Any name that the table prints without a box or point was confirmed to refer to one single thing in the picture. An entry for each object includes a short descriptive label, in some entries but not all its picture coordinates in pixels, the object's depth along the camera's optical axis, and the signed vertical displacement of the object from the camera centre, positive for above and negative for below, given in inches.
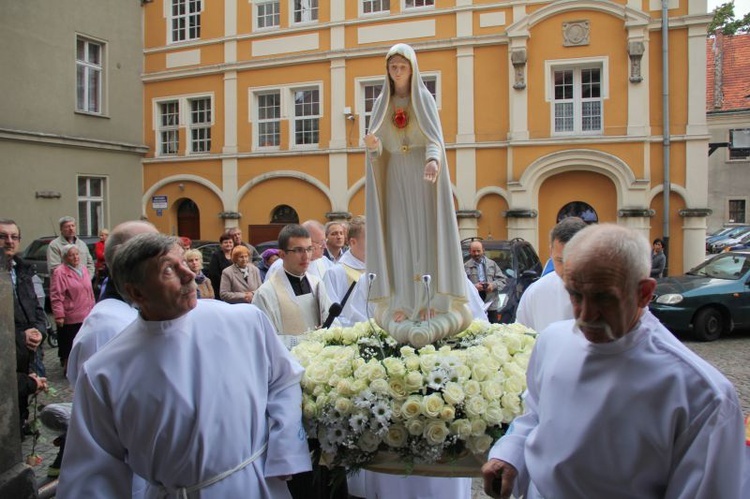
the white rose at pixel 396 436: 108.5 -33.7
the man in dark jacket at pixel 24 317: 176.7 -27.0
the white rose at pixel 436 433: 106.3 -32.6
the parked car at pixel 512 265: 367.3 -19.2
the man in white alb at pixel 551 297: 142.9 -15.0
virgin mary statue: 139.6 +3.9
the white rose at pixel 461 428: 106.7 -31.9
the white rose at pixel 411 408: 108.5 -29.0
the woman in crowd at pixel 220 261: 338.6 -11.5
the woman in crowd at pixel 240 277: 297.4 -17.7
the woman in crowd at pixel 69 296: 306.0 -26.6
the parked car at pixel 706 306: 425.1 -47.2
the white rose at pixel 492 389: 110.9 -26.6
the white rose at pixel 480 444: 108.0 -34.9
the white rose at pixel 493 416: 108.2 -30.3
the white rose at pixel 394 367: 114.4 -23.2
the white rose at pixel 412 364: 117.0 -23.1
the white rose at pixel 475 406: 107.9 -28.7
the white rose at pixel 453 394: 108.8 -26.8
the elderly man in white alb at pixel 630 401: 68.9 -18.7
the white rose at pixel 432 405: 107.6 -28.4
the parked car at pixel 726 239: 1119.2 -6.7
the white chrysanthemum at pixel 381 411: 108.2 -29.5
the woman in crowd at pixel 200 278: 252.1 -18.4
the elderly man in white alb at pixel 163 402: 87.0 -22.4
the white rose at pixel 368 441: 108.7 -34.6
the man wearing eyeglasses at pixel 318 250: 217.5 -4.1
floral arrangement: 108.1 -28.7
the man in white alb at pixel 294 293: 174.2 -15.1
